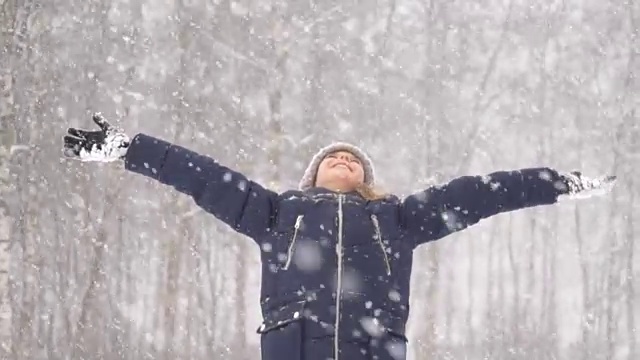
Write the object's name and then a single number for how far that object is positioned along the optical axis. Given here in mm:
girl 5006
